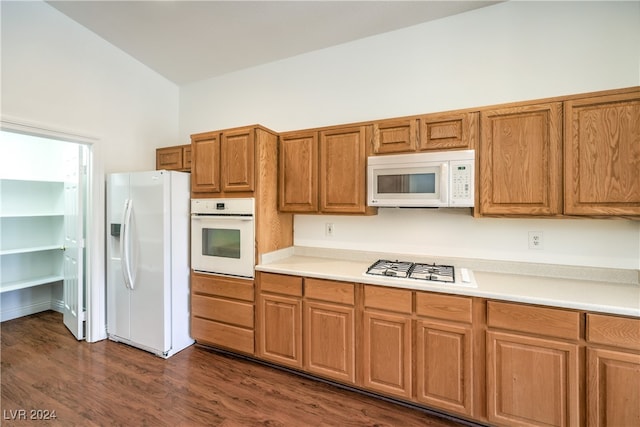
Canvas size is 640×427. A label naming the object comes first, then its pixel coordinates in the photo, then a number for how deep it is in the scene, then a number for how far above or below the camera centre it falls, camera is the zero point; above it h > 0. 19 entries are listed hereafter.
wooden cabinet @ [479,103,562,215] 1.76 +0.35
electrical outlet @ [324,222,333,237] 2.78 -0.16
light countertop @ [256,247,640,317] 1.51 -0.47
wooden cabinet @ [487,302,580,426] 1.51 -0.89
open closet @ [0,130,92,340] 2.96 -0.16
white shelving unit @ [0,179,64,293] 3.34 -0.24
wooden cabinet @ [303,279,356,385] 2.07 -0.91
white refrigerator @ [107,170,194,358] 2.58 -0.45
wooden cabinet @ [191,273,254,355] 2.46 -0.93
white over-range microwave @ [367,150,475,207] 1.93 +0.25
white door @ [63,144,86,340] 2.92 -0.32
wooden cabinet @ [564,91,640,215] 1.61 +0.35
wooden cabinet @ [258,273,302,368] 2.26 -0.90
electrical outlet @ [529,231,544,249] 2.02 -0.20
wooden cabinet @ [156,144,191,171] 3.20 +0.68
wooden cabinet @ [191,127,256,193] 2.46 +0.50
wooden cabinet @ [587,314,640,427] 1.40 -0.83
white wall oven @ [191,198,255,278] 2.44 -0.21
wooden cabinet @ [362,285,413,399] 1.89 -0.91
